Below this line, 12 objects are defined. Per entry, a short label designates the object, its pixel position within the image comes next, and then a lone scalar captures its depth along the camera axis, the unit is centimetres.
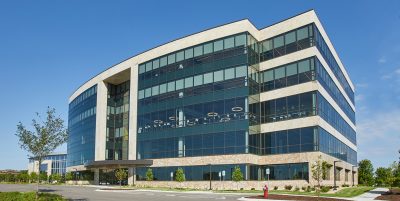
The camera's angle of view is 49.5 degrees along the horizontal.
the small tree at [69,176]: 8636
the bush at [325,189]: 4409
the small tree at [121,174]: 6288
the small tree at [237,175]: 5028
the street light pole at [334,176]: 4882
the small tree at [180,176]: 5614
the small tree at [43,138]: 2912
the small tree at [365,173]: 9806
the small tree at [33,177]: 11012
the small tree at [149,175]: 6150
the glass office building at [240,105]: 5106
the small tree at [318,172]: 3608
